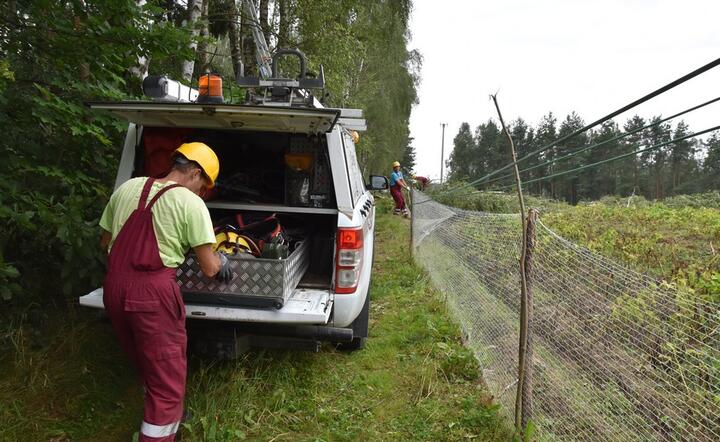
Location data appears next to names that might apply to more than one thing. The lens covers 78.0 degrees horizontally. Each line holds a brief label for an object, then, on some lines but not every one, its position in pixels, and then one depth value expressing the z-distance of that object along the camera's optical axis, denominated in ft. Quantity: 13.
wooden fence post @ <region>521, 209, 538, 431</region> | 8.64
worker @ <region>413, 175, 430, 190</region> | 47.32
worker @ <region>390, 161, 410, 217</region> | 42.96
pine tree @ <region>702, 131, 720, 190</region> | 60.89
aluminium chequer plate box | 8.74
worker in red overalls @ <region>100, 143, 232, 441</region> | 7.13
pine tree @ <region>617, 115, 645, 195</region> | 98.59
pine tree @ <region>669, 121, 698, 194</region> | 87.40
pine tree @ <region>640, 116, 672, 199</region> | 95.21
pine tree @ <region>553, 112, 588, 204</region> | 125.59
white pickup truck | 8.81
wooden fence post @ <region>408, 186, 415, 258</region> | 25.98
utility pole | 191.62
